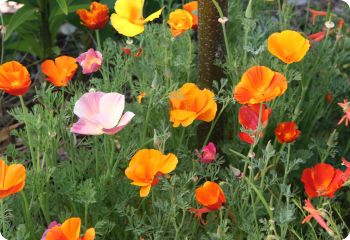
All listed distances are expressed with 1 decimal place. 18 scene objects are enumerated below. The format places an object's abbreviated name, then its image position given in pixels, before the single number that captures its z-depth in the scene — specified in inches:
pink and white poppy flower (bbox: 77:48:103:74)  70.4
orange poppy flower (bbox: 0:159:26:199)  55.5
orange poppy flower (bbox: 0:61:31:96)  62.9
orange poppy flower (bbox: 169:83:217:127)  68.2
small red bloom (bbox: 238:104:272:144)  67.4
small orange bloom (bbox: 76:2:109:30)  78.4
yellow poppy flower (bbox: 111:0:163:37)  72.1
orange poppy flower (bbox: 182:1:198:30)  85.3
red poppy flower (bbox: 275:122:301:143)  68.3
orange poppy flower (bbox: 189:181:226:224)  59.7
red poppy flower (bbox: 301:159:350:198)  66.0
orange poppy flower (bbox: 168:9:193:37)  76.3
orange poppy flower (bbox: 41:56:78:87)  69.6
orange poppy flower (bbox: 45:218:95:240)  55.2
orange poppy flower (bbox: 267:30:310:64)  68.8
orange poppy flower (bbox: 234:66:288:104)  64.6
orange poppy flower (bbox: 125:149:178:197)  59.8
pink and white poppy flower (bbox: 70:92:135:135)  60.7
